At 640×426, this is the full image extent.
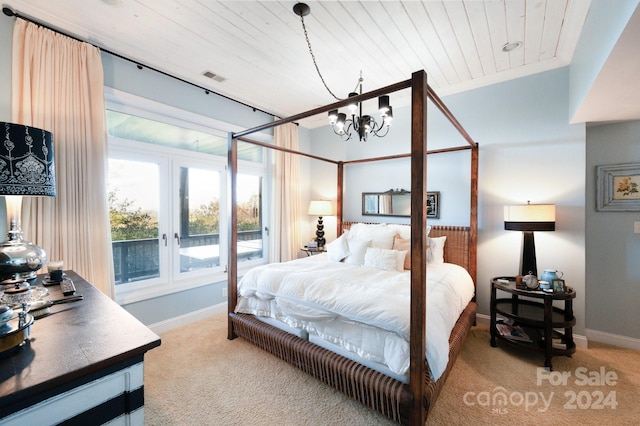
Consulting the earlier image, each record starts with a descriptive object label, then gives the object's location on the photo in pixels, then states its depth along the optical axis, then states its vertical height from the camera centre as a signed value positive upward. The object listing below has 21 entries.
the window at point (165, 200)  2.71 +0.12
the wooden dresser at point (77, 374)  0.72 -0.47
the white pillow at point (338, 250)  3.21 -0.49
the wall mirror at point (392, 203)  3.44 +0.09
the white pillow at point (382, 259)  2.78 -0.53
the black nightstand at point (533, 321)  2.25 -1.00
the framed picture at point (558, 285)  2.30 -0.67
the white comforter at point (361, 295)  1.67 -0.66
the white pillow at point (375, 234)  3.11 -0.30
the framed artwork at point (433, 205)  3.42 +0.06
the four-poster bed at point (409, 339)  1.46 -1.05
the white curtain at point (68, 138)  2.05 +0.63
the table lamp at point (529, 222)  2.47 -0.12
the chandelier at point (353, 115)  2.00 +0.87
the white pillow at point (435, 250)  3.04 -0.47
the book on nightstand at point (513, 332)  2.46 -1.18
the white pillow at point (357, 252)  3.01 -0.49
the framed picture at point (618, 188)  2.51 +0.21
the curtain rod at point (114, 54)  1.98 +1.49
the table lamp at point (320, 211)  4.18 -0.02
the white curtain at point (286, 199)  4.07 +0.17
